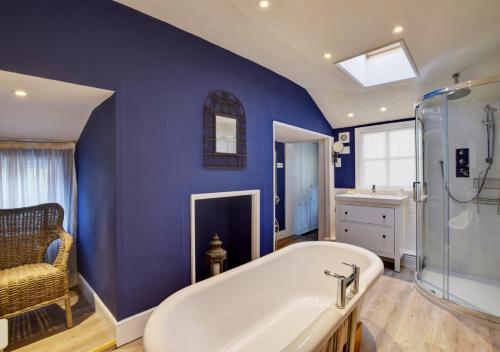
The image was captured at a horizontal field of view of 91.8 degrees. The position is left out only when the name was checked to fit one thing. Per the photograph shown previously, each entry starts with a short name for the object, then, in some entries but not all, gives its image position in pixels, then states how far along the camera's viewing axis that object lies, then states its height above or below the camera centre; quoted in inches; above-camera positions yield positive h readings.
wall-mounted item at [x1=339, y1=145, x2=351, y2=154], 174.2 +16.4
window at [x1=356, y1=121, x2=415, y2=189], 152.4 +11.2
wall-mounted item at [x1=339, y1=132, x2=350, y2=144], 174.1 +25.8
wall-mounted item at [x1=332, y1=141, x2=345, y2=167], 173.5 +17.0
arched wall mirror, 95.9 +17.7
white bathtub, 50.1 -37.3
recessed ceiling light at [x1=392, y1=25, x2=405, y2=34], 79.9 +47.8
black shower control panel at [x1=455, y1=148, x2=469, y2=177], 114.0 +4.4
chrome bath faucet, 56.6 -27.7
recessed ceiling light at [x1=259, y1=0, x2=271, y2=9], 70.0 +49.8
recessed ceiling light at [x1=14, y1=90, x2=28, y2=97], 68.0 +23.8
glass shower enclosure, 107.4 -9.7
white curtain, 94.9 -0.5
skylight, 116.1 +52.5
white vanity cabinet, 130.6 -29.0
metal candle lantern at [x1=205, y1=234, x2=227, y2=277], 102.2 -35.1
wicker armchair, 74.1 -30.6
